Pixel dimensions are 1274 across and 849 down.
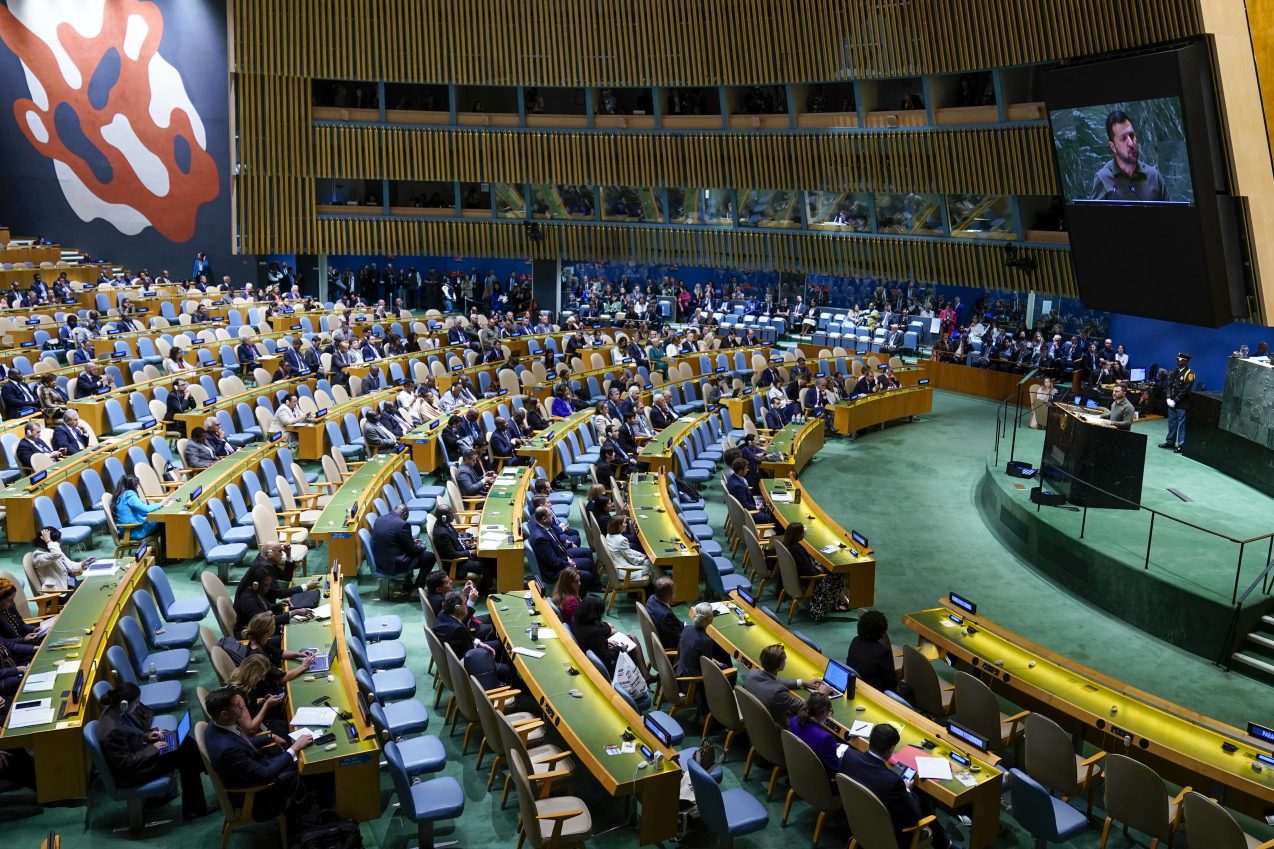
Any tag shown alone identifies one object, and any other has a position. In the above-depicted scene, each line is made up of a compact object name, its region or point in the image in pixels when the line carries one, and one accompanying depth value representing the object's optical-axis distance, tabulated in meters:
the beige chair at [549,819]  6.23
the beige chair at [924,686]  8.37
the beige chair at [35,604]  8.50
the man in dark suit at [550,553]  10.85
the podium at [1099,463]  12.88
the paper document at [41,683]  7.04
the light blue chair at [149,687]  7.36
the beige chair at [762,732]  7.37
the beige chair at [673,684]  8.34
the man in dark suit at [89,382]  15.02
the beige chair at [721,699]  7.85
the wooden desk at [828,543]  11.11
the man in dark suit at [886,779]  6.38
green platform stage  10.59
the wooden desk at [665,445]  14.79
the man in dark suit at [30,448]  12.21
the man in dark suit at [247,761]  6.24
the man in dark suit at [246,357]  18.64
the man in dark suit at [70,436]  12.81
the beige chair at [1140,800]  6.67
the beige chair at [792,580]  10.80
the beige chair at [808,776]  6.81
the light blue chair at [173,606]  9.08
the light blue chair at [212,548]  10.20
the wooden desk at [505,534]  10.60
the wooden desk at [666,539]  10.84
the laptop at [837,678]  7.80
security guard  17.31
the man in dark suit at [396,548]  10.56
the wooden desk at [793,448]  14.90
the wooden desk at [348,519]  10.87
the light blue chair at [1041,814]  6.60
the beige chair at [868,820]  6.22
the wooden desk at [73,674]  6.63
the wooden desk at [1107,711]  7.15
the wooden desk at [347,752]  6.58
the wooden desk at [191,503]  10.77
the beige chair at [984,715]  7.90
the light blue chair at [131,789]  6.38
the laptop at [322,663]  7.69
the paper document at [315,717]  6.91
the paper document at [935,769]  6.76
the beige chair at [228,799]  6.23
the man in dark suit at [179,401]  15.06
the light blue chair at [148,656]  8.02
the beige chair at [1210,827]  6.19
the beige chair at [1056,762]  7.18
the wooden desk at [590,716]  6.60
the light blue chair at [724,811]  6.38
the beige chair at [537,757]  6.68
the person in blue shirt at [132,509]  10.74
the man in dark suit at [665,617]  8.81
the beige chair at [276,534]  10.56
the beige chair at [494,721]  7.23
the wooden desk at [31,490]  10.87
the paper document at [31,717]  6.66
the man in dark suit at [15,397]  14.45
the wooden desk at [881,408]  19.78
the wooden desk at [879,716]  6.71
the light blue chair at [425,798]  6.39
